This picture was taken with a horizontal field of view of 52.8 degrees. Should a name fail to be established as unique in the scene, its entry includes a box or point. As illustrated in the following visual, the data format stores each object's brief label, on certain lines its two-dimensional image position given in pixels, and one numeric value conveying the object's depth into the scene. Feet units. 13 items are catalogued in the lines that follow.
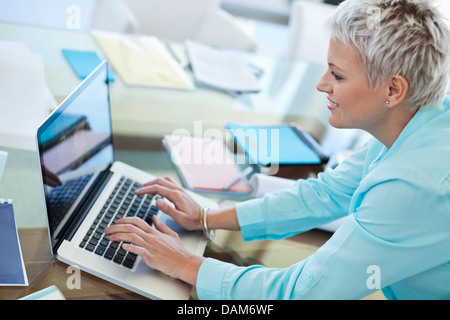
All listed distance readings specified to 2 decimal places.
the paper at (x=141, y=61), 5.39
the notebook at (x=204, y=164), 3.99
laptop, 2.70
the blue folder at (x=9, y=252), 2.58
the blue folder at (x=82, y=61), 5.01
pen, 4.01
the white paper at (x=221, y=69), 5.71
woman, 2.50
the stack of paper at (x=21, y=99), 3.81
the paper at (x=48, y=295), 2.49
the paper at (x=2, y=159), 3.32
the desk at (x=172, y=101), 4.72
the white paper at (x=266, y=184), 3.95
